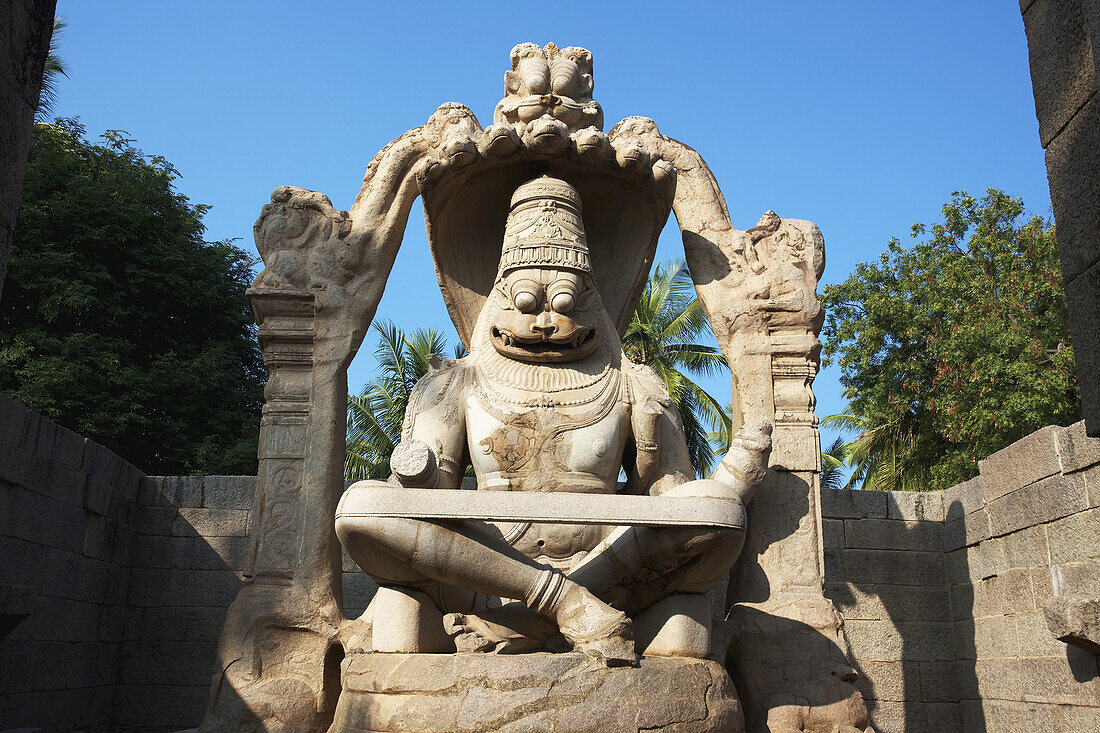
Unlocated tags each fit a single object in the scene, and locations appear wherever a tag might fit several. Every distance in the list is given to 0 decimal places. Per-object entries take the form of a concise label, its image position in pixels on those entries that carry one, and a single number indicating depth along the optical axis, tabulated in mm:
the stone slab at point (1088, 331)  3031
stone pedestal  4125
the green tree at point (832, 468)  21641
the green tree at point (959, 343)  12383
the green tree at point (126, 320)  13570
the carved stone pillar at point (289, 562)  5430
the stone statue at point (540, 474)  4484
